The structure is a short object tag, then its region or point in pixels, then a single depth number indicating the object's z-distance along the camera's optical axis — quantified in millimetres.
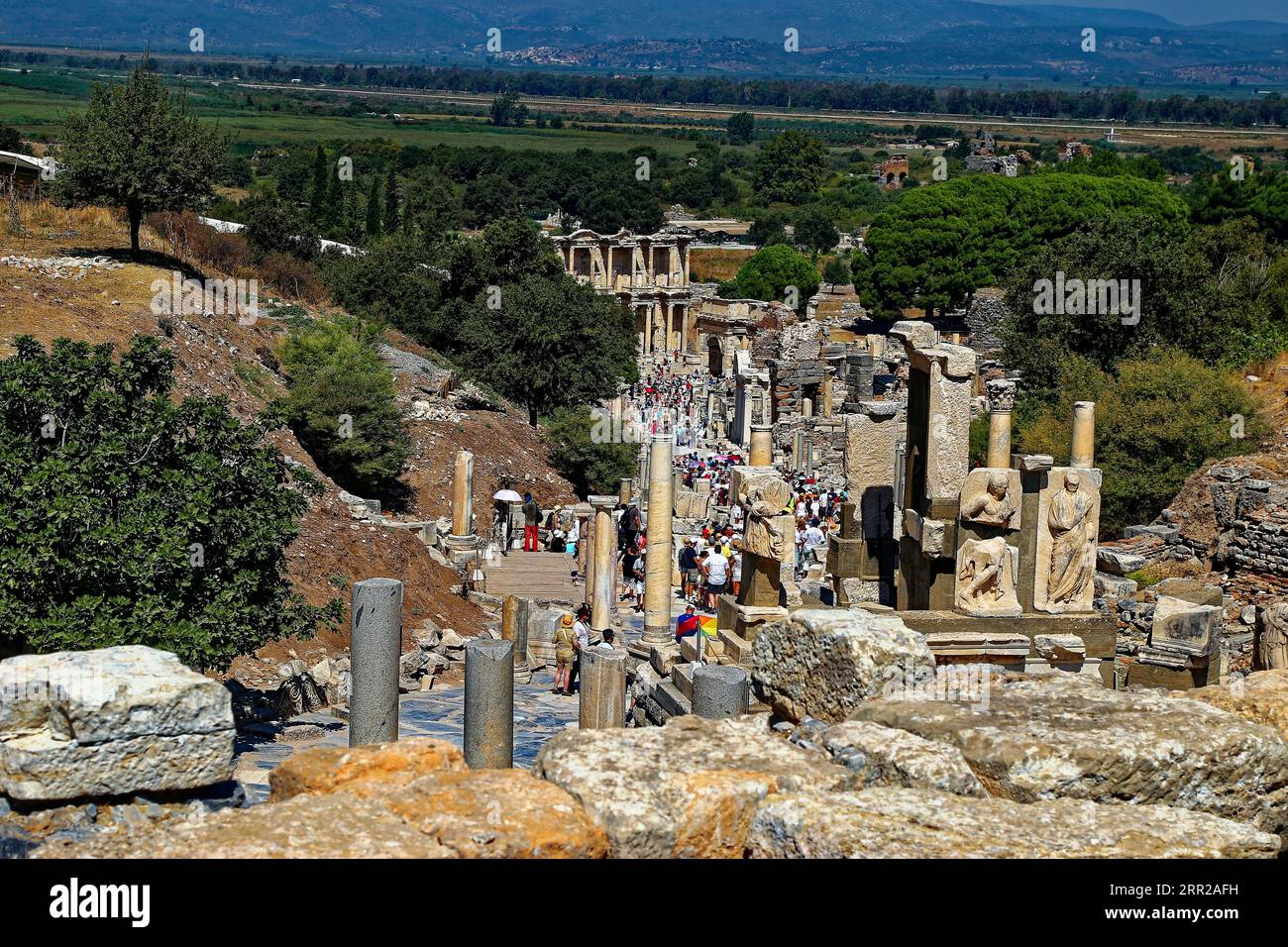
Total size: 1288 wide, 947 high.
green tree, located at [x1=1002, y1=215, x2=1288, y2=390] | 43281
